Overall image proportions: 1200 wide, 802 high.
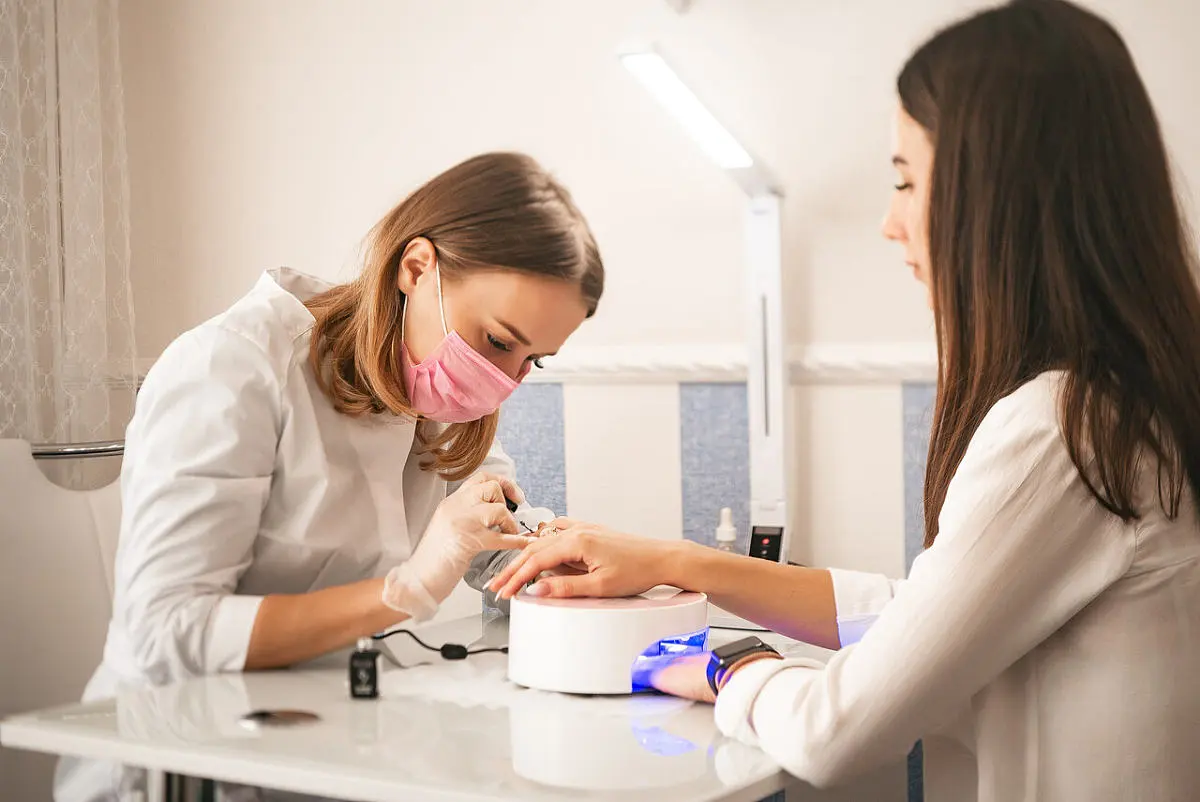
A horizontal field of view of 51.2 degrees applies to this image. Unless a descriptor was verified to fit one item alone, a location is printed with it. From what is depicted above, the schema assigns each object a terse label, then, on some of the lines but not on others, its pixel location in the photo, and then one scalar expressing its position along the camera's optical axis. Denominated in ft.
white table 3.09
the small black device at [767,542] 6.72
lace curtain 8.12
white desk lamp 7.23
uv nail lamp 3.97
